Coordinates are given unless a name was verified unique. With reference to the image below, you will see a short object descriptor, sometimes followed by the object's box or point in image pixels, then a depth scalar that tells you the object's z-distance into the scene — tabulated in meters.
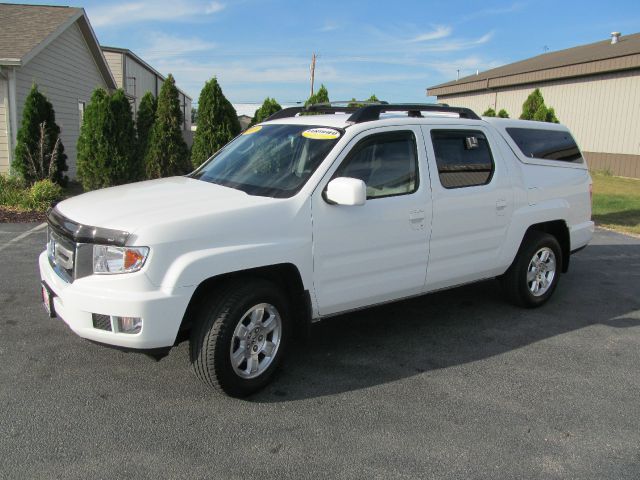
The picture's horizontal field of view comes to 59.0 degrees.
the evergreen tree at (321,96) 17.72
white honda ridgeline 3.31
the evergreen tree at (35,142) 12.14
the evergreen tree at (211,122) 12.75
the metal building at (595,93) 20.52
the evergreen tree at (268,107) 16.47
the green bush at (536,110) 17.45
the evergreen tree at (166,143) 13.54
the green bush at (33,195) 10.92
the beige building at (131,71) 30.14
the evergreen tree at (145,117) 16.00
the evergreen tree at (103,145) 12.15
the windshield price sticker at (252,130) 5.05
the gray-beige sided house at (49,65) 13.39
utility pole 49.91
